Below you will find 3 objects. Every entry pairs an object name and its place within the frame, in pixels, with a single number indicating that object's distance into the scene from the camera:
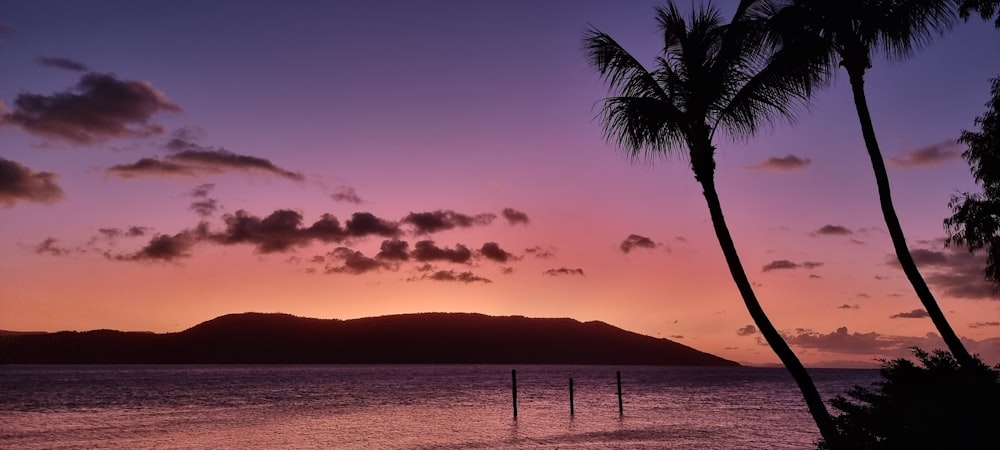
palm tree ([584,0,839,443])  17.17
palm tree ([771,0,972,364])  17.19
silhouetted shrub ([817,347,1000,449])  13.48
